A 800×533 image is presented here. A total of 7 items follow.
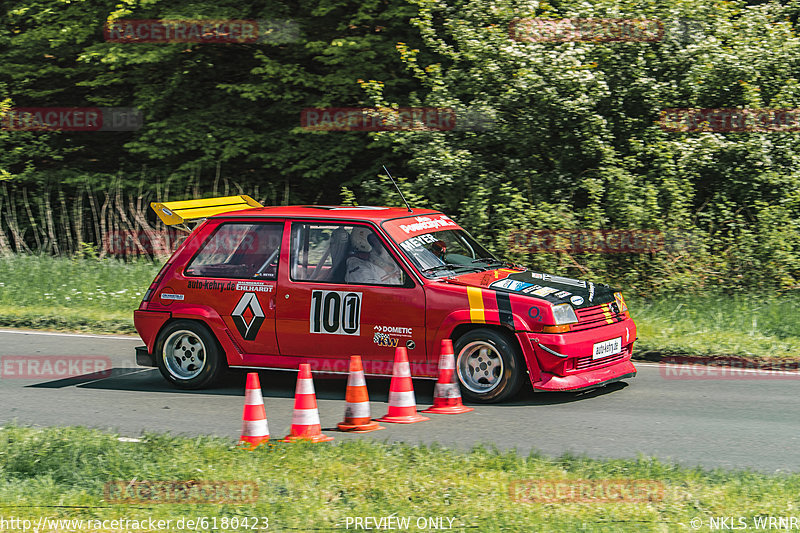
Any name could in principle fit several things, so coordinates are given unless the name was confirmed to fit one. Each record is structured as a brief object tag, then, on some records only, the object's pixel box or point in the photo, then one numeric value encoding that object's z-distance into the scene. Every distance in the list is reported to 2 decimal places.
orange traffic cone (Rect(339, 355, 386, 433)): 15.23
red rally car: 17.03
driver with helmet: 17.98
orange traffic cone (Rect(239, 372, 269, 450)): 13.91
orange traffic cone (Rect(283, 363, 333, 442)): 14.30
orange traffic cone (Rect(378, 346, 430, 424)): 15.84
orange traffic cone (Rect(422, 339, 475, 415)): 16.37
